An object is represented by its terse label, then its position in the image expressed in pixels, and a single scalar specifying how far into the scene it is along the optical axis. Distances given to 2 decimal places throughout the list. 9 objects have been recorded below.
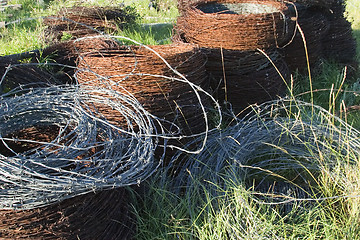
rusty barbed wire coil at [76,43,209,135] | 2.50
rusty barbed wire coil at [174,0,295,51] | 3.19
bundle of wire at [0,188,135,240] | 1.69
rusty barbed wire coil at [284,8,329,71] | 4.25
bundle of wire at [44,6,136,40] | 4.86
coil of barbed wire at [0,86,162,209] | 1.64
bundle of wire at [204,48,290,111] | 3.27
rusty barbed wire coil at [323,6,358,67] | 4.83
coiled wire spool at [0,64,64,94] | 3.13
